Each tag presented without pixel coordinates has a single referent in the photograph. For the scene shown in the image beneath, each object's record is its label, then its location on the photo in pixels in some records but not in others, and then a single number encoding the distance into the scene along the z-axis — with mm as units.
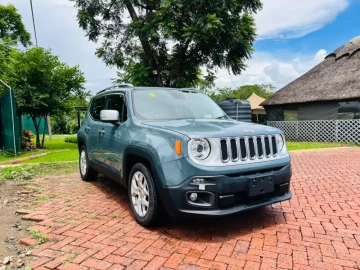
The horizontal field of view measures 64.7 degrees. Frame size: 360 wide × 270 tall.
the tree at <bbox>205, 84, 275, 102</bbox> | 45022
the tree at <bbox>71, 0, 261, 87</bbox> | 14539
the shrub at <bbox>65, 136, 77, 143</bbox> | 20180
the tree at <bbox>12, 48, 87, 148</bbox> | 12721
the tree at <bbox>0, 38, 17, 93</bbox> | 11180
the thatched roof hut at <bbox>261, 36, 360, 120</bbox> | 16109
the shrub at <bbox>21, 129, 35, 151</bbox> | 12305
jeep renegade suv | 2934
